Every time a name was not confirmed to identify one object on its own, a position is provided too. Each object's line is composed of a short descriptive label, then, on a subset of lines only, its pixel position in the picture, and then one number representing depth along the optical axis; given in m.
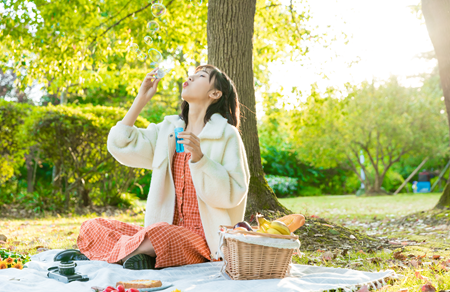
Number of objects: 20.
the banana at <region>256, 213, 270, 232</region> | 2.74
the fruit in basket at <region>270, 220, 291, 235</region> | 2.70
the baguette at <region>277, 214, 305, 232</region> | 2.96
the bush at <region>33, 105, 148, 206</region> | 8.26
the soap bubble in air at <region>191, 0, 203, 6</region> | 7.20
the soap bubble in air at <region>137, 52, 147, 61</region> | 4.36
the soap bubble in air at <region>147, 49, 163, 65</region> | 3.96
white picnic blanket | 2.42
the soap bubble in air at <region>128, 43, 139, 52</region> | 4.30
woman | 2.97
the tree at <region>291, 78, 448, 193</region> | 17.95
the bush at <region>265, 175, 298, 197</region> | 19.20
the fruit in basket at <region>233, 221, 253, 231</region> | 2.74
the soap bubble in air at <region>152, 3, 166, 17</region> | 4.50
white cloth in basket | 2.54
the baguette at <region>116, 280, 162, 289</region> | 2.40
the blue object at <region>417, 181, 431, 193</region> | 22.92
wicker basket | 2.57
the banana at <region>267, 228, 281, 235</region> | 2.68
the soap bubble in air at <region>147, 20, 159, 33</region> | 4.32
